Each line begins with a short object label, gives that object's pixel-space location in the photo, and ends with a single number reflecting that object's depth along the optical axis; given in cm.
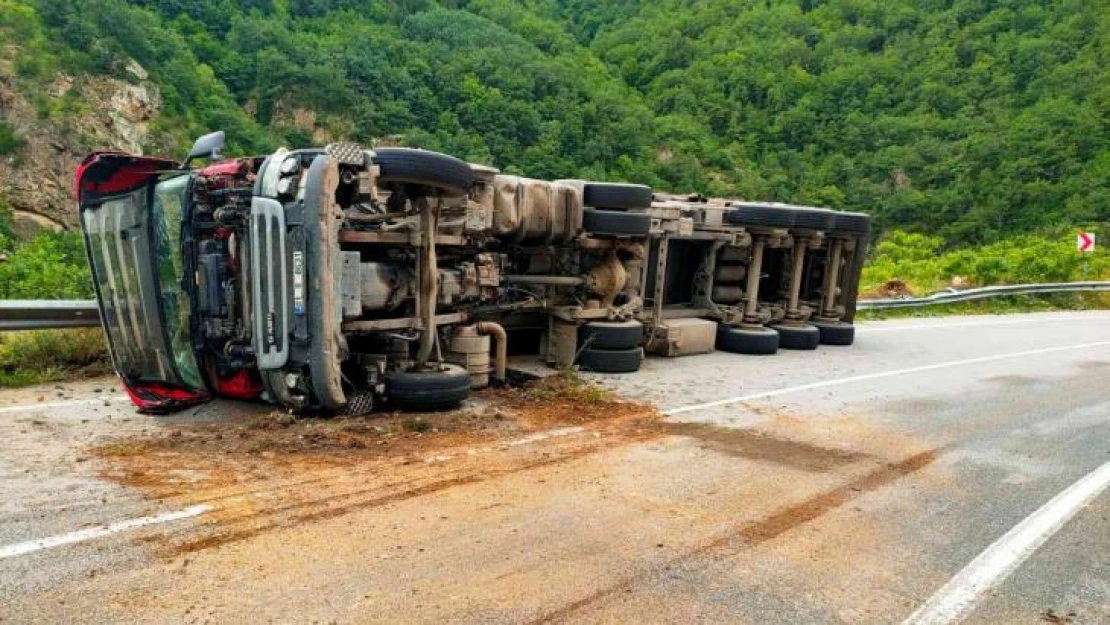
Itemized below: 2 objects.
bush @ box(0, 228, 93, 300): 700
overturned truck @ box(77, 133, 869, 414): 513
